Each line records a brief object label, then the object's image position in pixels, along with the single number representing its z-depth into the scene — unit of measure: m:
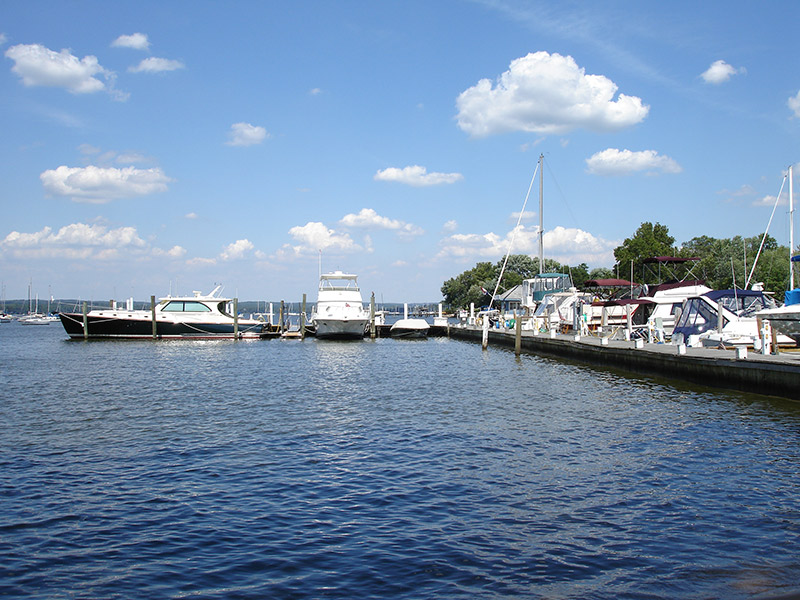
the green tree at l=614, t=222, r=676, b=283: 80.69
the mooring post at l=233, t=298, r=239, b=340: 56.20
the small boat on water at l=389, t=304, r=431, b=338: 62.91
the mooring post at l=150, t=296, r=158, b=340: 55.33
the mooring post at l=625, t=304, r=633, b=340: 35.47
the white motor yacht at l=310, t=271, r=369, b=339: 52.56
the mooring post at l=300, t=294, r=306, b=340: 57.34
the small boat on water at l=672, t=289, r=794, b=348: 28.33
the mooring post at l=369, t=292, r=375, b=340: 58.29
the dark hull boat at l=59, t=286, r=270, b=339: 56.28
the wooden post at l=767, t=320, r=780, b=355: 22.89
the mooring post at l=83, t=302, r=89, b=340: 56.43
